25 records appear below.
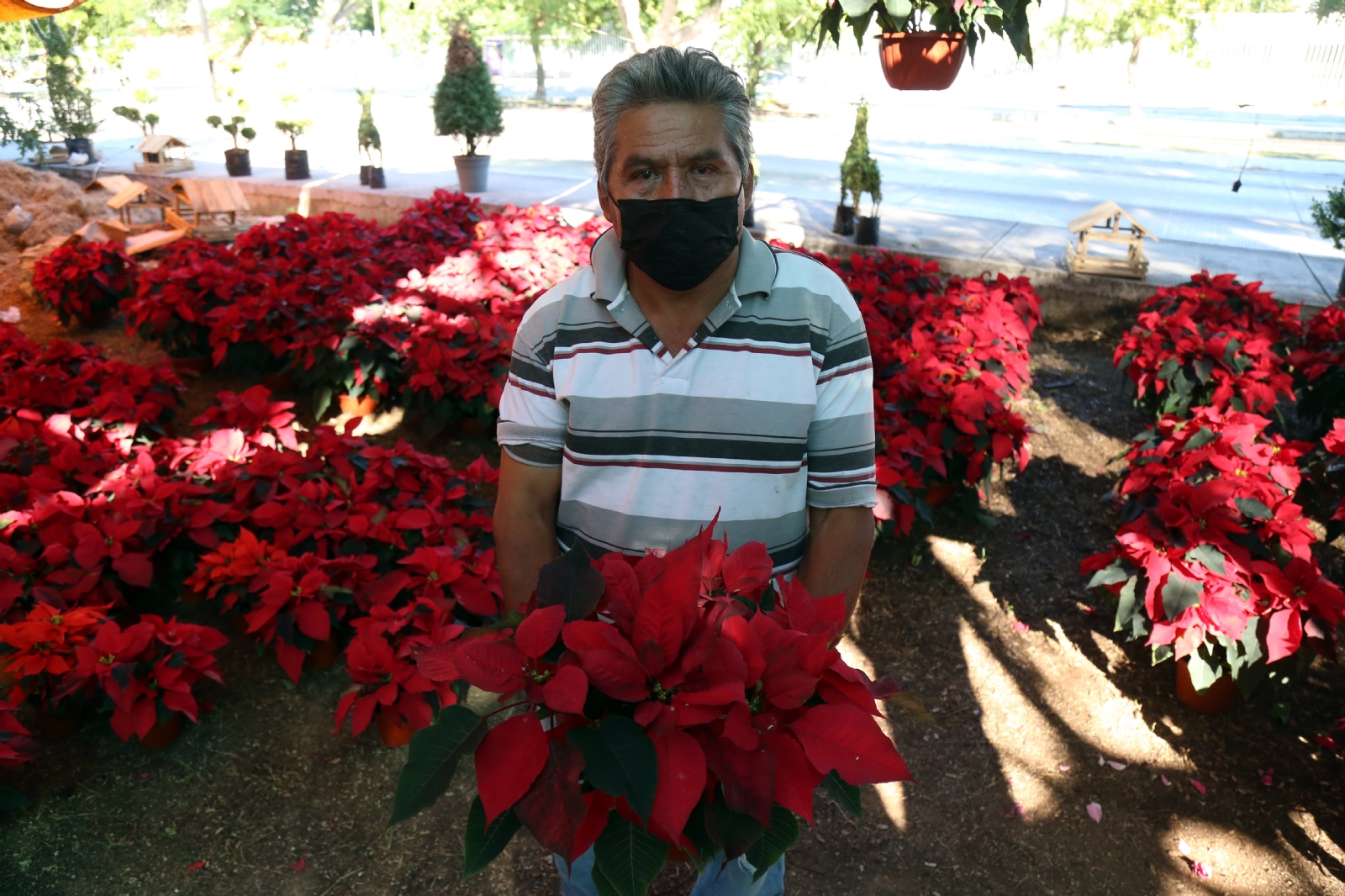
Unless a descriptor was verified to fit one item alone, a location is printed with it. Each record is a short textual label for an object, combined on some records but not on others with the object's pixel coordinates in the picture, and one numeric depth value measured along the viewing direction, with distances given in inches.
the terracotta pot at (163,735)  103.6
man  56.9
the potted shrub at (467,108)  428.1
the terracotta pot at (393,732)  104.6
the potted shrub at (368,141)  440.1
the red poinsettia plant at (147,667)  94.3
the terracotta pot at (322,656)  115.4
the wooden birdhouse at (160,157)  486.3
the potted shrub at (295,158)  472.4
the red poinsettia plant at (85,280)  230.1
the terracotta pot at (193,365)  197.2
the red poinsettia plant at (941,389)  137.7
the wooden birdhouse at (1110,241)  266.7
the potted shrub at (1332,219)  234.2
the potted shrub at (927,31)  84.0
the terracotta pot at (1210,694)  114.5
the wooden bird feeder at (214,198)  332.2
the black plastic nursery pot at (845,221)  342.6
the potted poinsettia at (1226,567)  101.3
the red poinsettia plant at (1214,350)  159.9
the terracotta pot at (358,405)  187.6
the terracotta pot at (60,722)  104.0
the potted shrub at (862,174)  318.7
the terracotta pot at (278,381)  201.5
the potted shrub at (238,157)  489.1
